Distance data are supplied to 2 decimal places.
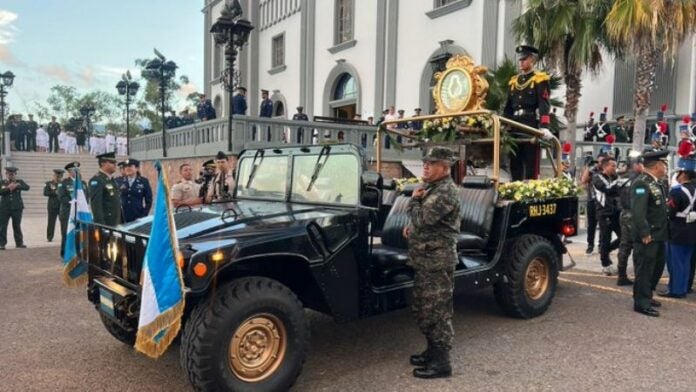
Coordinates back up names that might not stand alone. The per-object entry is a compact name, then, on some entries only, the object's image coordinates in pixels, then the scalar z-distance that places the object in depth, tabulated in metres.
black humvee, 3.41
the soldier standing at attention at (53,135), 27.95
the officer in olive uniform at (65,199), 10.19
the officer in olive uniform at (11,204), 10.75
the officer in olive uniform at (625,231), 6.88
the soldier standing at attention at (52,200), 11.41
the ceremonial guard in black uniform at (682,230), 6.32
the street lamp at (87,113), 28.93
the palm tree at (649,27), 9.96
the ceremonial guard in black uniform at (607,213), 7.95
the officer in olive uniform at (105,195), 7.87
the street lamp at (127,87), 21.94
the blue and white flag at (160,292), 3.21
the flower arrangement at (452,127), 5.89
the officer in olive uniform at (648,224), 5.70
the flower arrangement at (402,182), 6.06
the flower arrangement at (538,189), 5.48
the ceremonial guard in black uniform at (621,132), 14.50
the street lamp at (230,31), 11.23
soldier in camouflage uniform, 3.94
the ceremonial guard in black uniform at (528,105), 6.42
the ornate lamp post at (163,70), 16.05
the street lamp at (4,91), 23.22
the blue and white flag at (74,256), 4.56
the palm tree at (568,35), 11.77
